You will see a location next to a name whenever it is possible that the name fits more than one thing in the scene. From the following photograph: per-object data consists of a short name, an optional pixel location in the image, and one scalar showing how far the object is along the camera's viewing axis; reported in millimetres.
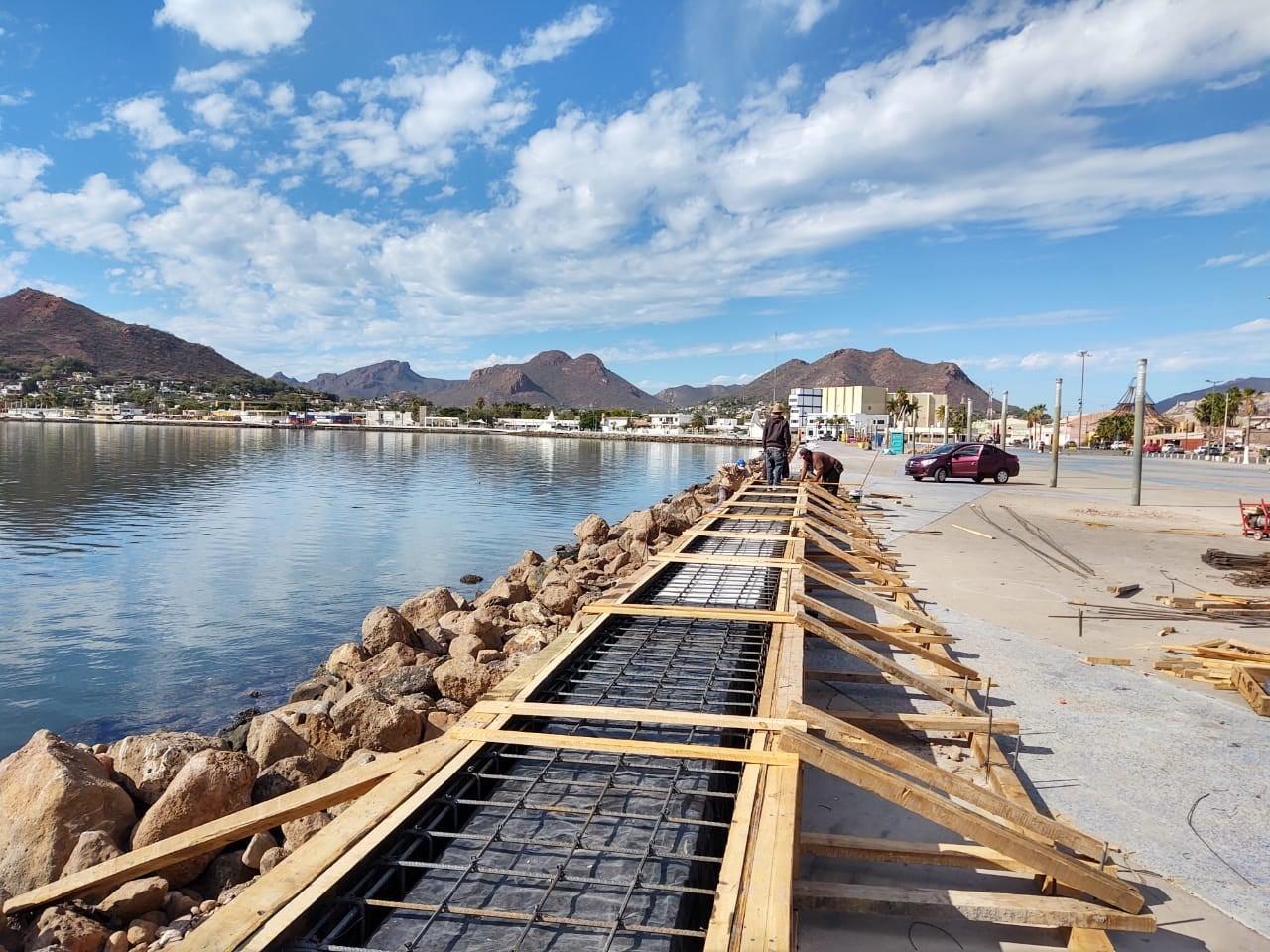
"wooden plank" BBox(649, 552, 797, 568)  9742
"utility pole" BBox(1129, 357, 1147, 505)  22641
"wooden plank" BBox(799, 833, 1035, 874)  4055
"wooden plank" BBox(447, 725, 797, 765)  4246
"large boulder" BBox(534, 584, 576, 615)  12531
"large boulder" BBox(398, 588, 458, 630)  13395
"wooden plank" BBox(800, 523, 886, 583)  11188
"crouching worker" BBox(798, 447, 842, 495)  21938
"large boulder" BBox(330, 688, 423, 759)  6883
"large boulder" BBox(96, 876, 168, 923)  4230
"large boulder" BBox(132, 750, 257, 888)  5172
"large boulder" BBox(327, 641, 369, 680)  10453
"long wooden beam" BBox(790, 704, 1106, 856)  4074
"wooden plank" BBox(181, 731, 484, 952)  2855
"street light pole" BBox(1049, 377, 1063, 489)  30906
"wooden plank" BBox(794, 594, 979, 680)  7137
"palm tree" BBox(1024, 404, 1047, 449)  134938
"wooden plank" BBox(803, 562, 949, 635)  8469
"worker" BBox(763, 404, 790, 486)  20453
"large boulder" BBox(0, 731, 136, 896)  5020
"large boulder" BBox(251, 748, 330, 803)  5828
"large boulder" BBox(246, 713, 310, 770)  6480
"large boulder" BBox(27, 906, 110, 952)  3877
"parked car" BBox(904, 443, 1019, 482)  31422
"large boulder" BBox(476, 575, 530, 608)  14148
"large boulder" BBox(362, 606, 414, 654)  10867
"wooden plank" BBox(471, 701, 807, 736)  4582
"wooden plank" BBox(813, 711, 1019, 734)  5750
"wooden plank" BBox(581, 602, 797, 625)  7086
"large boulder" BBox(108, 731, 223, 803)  5934
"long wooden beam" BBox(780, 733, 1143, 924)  3711
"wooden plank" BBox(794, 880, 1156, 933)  3621
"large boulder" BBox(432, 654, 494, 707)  8328
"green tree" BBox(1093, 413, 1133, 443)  124500
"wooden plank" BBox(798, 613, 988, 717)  6137
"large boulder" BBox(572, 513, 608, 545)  21250
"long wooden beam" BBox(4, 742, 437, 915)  3949
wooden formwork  3070
